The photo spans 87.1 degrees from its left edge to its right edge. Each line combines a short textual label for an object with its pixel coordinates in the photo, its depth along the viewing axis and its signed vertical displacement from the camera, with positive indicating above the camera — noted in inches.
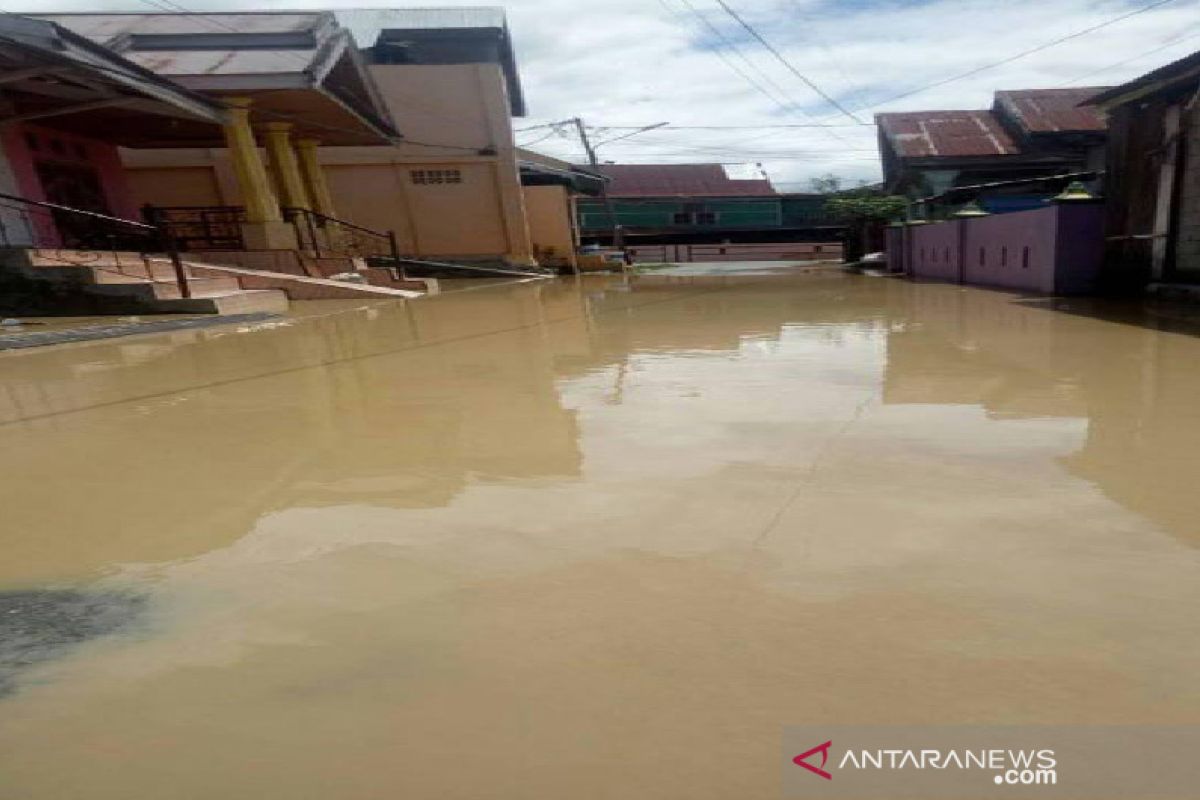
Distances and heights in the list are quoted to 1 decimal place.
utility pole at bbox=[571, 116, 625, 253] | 1124.3 +61.7
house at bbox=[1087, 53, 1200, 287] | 332.5 -7.8
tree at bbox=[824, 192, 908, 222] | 865.7 -7.6
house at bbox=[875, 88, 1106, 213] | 701.9 +38.9
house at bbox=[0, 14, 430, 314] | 369.7 +106.8
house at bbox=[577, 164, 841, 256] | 1280.8 +15.1
